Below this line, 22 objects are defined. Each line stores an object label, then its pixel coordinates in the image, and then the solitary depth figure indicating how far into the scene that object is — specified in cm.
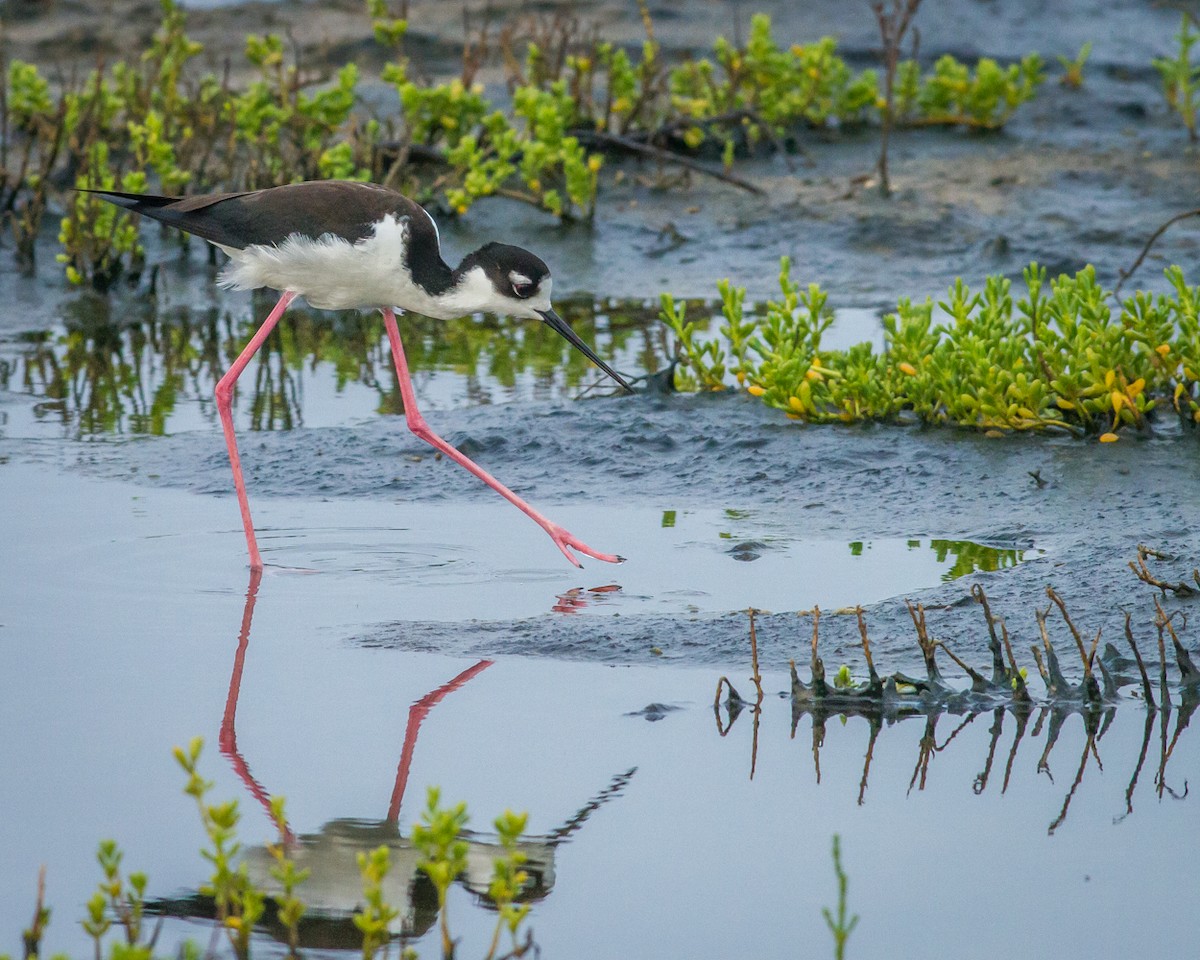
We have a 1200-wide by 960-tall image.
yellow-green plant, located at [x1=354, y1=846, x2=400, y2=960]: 466
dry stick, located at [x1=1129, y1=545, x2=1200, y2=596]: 763
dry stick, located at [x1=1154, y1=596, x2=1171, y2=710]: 682
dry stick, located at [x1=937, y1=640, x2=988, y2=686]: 710
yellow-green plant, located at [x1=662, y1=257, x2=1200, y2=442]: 1098
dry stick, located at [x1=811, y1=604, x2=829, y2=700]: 699
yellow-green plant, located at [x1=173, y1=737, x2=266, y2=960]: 477
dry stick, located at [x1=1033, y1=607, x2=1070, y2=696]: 697
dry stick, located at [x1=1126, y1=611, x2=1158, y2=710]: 687
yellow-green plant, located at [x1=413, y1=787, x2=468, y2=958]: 475
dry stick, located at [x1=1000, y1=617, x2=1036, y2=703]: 710
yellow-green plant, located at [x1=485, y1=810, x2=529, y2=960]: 474
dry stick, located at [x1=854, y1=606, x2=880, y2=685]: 670
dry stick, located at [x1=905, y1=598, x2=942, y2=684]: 684
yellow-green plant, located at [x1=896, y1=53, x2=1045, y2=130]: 2003
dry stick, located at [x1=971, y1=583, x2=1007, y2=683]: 689
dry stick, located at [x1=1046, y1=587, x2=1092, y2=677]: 663
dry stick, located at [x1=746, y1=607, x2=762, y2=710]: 687
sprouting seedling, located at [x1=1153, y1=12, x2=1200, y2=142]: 1894
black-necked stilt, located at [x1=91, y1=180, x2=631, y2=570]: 1022
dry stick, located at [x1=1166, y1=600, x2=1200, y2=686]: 713
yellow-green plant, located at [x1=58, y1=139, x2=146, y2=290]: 1587
